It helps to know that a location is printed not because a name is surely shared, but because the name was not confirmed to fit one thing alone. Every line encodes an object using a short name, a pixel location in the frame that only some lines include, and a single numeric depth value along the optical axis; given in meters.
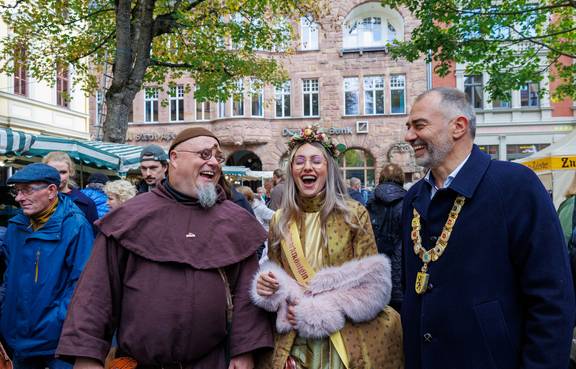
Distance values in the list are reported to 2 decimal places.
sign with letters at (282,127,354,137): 22.52
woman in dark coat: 4.74
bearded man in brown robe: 2.20
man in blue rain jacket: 3.15
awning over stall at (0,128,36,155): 6.13
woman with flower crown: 2.48
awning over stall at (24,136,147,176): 7.10
